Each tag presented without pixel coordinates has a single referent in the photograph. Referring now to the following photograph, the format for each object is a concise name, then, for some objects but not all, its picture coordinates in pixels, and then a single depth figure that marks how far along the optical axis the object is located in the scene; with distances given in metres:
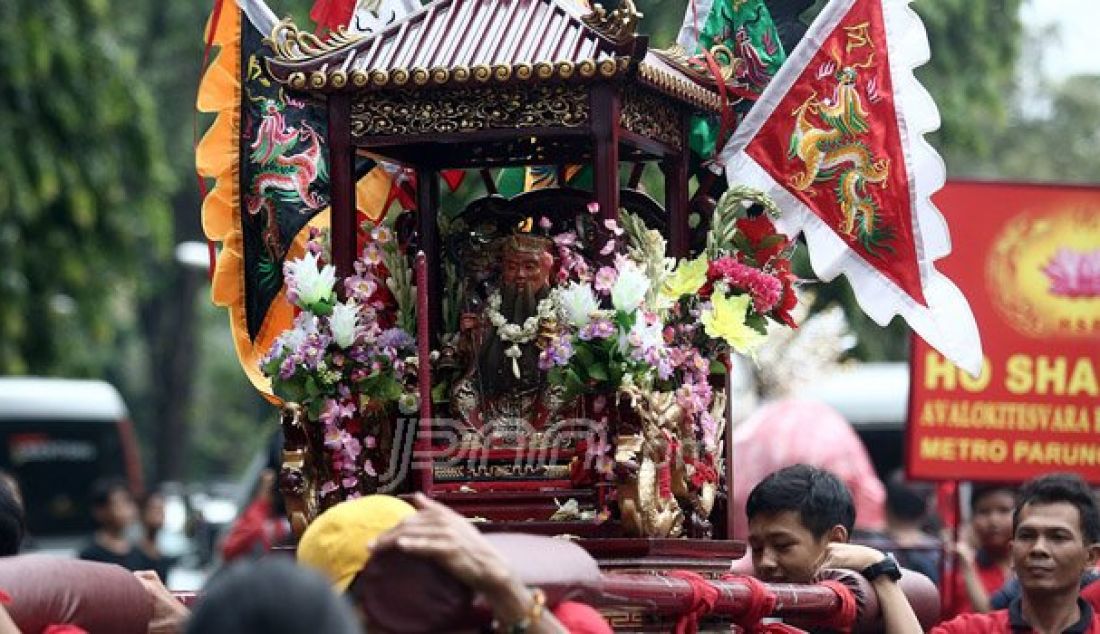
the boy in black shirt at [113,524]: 29.17
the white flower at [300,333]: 14.17
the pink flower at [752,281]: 14.52
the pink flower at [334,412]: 14.16
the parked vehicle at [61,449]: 48.37
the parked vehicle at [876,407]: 47.16
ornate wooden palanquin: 13.64
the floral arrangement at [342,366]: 14.17
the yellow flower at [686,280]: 14.13
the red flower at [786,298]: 15.02
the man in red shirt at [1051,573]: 14.55
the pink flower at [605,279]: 13.62
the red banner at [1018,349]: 21.23
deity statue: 14.48
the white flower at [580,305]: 13.48
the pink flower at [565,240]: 14.66
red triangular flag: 15.37
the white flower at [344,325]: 14.12
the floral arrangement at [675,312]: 13.42
